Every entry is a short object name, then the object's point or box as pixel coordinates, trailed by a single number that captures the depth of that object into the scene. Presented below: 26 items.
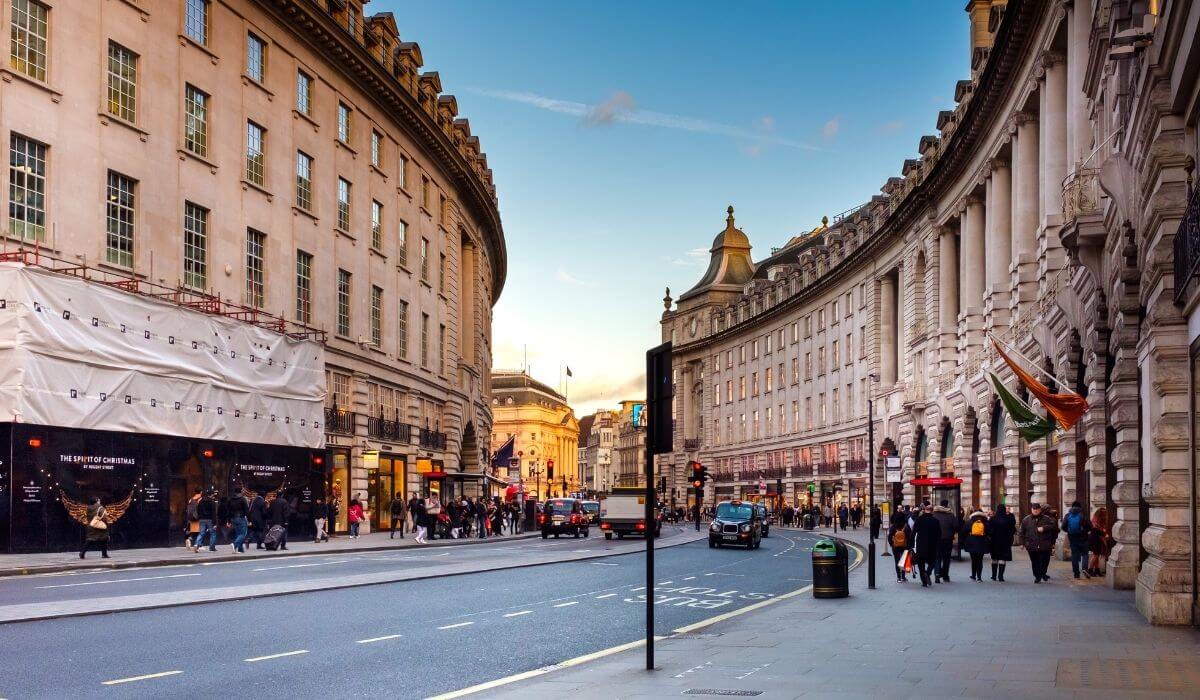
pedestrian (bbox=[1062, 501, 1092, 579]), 27.45
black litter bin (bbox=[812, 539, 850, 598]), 22.33
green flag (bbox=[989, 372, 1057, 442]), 29.16
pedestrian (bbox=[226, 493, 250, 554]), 35.59
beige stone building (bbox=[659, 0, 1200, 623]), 16.67
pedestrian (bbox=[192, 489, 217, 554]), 35.16
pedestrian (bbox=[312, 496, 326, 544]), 43.81
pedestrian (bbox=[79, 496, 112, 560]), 30.54
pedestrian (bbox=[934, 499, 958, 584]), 28.06
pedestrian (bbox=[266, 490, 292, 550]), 37.78
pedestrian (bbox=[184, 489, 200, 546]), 36.34
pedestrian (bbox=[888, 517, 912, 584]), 28.42
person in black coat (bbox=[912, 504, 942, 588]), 26.83
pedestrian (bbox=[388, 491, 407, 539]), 53.25
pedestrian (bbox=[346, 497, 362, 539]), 47.75
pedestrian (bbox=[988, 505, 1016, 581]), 28.80
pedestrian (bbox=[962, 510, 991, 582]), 28.30
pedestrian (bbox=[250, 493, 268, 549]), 38.41
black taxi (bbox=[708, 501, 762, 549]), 46.94
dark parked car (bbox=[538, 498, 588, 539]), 57.84
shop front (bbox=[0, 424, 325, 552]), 31.08
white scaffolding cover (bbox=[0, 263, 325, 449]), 31.41
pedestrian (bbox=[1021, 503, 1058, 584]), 27.09
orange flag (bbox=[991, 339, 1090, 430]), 26.02
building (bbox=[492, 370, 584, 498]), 197.00
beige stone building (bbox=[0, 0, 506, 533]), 33.94
